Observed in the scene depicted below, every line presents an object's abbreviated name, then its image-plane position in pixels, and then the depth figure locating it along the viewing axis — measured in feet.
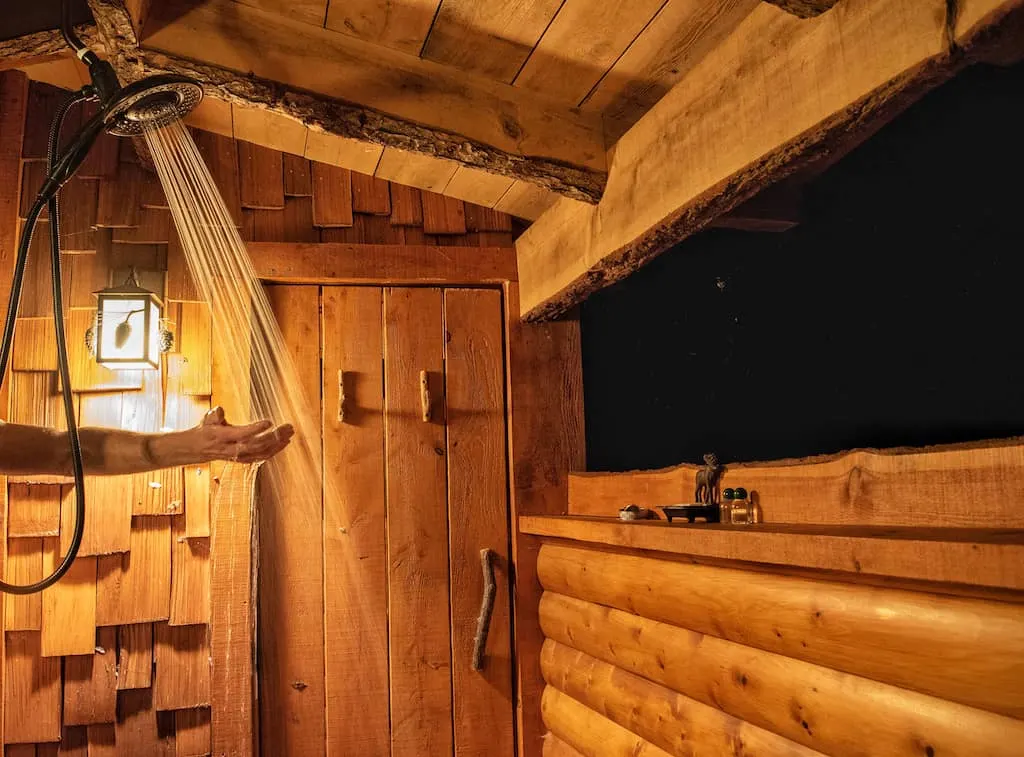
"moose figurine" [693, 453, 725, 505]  8.64
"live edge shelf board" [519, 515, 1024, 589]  4.37
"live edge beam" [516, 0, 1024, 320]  5.01
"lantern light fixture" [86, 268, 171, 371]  10.44
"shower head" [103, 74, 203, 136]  7.32
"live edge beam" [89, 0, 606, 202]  8.12
